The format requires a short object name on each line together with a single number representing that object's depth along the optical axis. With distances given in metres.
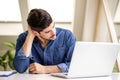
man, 1.75
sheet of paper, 1.55
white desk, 1.47
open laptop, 1.38
